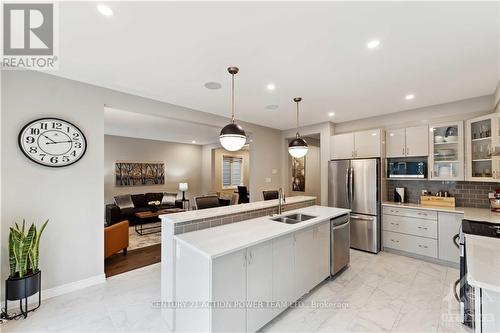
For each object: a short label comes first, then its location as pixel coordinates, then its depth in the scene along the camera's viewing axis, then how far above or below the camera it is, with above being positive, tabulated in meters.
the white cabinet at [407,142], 3.77 +0.49
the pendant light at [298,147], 3.16 +0.32
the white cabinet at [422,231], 3.31 -1.08
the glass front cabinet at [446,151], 3.43 +0.28
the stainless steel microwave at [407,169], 3.83 -0.02
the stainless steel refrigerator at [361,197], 3.93 -0.56
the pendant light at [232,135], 2.37 +0.38
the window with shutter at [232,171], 9.23 -0.09
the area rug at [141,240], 4.41 -1.58
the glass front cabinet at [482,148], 2.98 +0.30
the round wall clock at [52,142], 2.45 +0.34
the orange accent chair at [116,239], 3.36 -1.16
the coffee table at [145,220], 5.36 -1.43
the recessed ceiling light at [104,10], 1.53 +1.18
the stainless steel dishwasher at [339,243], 2.93 -1.08
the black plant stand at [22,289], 2.10 -1.21
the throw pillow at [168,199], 6.81 -0.96
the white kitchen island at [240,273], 1.61 -0.93
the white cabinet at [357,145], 4.14 +0.49
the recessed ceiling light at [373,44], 1.92 +1.16
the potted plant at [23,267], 2.12 -1.02
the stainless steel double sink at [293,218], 2.83 -0.68
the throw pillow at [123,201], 5.85 -0.89
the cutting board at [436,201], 3.54 -0.58
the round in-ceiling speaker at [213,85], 2.86 +1.16
